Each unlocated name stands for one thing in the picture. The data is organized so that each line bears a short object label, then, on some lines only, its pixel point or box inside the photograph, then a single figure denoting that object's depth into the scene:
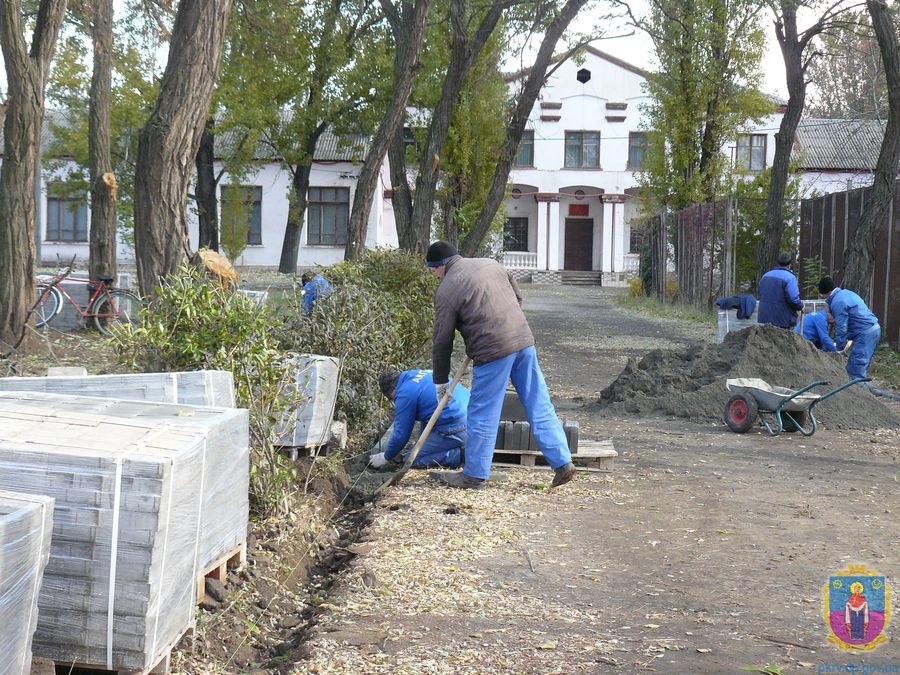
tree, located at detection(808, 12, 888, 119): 20.03
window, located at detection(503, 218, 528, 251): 48.56
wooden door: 48.66
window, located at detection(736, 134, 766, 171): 45.97
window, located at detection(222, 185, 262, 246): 34.22
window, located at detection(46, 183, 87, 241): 42.50
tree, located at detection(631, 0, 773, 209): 28.86
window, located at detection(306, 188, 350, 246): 42.91
